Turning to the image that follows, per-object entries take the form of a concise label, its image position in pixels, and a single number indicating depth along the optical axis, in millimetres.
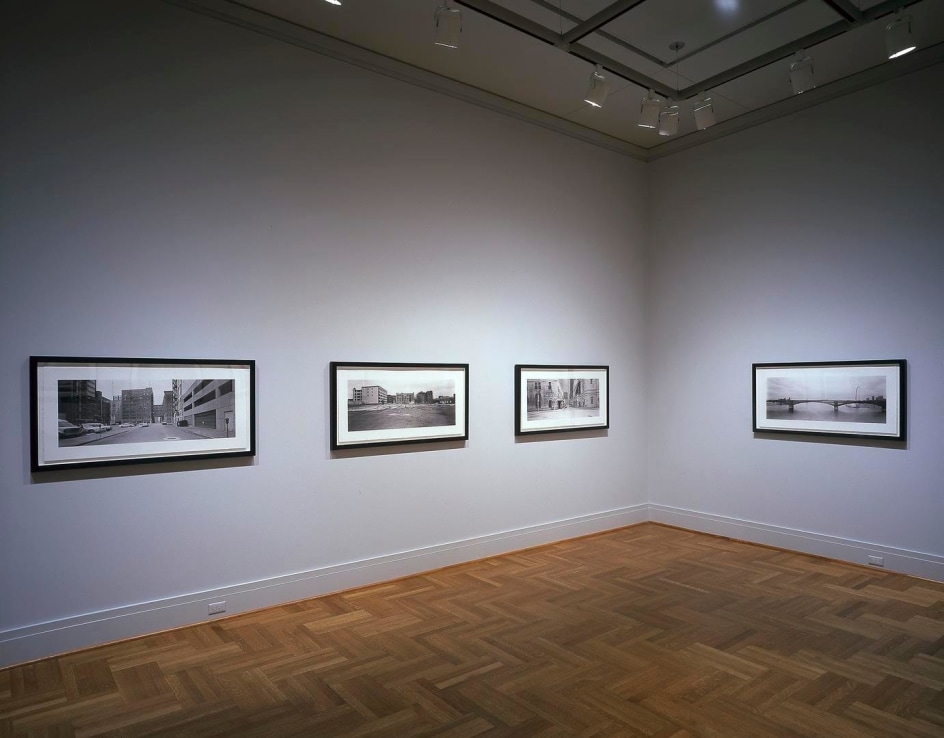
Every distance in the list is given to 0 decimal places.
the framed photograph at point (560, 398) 6301
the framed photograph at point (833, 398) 5543
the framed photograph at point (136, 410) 3934
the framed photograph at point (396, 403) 5105
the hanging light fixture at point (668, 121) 5406
